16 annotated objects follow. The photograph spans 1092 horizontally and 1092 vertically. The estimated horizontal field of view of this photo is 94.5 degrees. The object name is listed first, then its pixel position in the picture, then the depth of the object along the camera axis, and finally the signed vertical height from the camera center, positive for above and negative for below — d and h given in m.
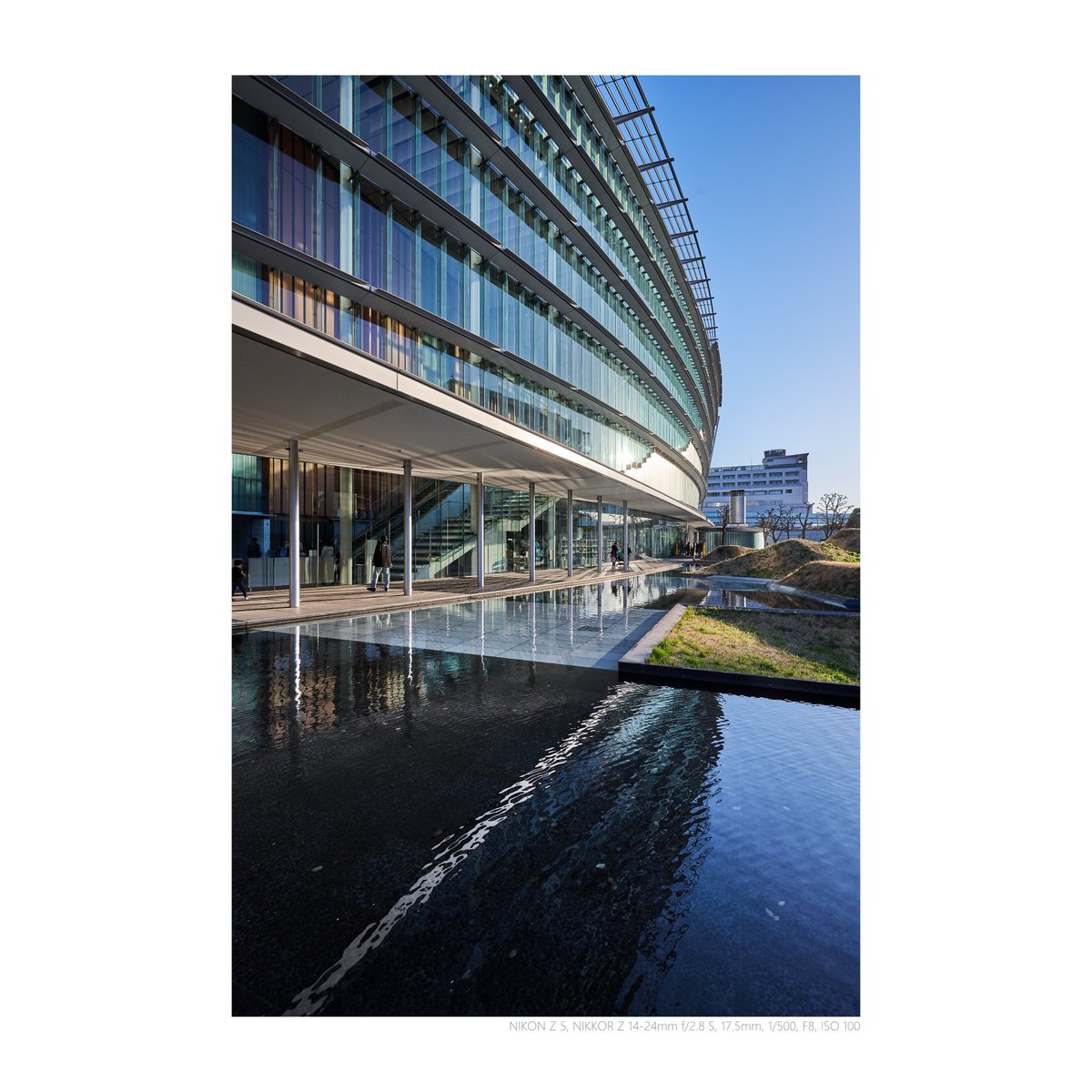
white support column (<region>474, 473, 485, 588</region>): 20.18 +0.36
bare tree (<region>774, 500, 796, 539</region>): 49.09 +1.95
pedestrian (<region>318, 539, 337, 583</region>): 22.97 -0.97
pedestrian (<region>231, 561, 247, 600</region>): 14.68 -1.15
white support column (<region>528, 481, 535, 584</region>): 23.17 +0.41
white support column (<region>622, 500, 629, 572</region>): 34.31 +0.54
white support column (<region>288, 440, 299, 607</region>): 13.18 +0.41
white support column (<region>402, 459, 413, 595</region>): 17.22 +0.51
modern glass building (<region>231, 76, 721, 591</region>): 9.59 +6.25
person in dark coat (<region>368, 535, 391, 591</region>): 18.72 -0.80
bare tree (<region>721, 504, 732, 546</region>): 59.06 +2.75
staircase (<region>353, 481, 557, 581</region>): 25.62 +0.28
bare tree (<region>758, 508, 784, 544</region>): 50.96 +1.67
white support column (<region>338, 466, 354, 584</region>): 25.02 +1.56
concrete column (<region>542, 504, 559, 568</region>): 33.66 +0.33
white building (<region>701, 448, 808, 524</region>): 128.88 +16.57
